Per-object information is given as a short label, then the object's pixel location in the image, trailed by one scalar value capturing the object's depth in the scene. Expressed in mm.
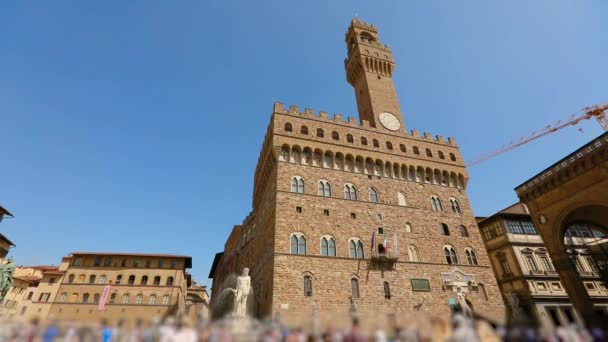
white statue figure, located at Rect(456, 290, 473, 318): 21078
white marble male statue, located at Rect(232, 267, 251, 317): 16959
